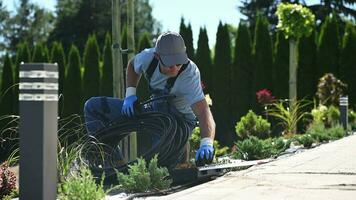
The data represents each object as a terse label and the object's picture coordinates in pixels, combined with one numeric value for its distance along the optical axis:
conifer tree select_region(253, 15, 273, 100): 21.48
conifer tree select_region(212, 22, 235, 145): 22.17
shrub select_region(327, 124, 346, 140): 12.35
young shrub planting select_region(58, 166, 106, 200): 5.23
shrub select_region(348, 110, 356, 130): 16.84
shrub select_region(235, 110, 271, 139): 13.73
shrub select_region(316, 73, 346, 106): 17.97
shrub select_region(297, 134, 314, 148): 10.97
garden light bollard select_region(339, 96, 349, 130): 14.19
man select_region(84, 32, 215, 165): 7.55
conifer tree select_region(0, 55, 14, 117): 24.55
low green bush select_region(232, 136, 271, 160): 9.06
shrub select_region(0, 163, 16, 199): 6.52
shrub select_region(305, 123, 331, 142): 11.70
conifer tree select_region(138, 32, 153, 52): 22.66
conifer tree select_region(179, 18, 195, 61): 22.39
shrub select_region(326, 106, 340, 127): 15.55
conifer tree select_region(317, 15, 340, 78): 20.67
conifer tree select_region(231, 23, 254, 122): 21.88
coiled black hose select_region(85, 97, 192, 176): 7.43
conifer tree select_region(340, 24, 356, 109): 20.28
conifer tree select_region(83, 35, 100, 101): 23.80
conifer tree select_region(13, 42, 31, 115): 24.89
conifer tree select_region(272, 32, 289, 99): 21.12
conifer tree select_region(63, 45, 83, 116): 24.03
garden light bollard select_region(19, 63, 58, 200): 4.19
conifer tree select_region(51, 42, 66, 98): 24.90
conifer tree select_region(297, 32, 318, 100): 20.89
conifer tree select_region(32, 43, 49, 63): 24.62
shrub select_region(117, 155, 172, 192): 6.35
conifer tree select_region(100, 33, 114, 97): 23.03
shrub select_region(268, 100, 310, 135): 14.53
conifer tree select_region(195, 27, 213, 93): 22.72
